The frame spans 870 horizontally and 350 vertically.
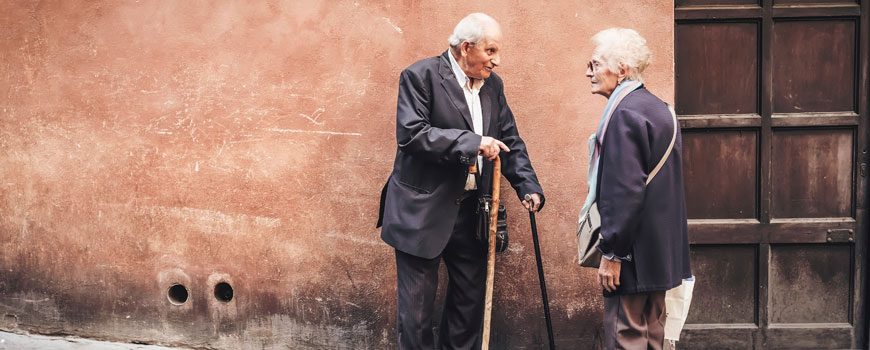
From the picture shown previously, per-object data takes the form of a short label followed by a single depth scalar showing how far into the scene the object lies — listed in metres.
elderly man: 3.34
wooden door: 4.09
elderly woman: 2.87
